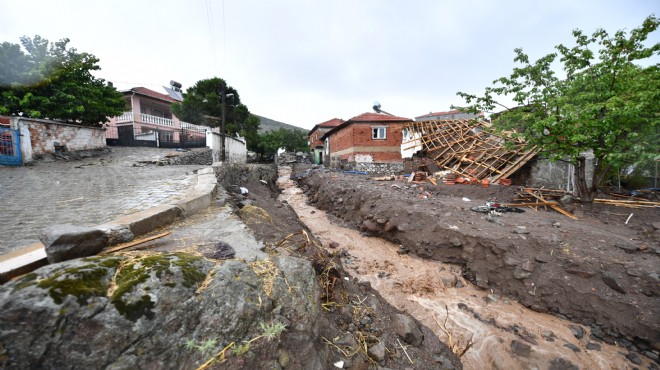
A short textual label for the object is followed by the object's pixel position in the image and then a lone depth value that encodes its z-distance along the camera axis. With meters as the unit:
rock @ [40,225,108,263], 1.82
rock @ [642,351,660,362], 3.39
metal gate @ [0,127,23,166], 8.36
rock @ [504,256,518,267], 4.88
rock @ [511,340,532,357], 3.56
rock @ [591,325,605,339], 3.79
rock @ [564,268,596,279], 4.28
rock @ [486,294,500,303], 4.70
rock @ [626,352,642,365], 3.37
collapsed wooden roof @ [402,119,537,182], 11.41
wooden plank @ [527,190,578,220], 6.71
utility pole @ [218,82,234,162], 12.72
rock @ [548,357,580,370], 3.33
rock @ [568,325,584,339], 3.83
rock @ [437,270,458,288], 5.21
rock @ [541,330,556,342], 3.79
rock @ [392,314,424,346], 2.71
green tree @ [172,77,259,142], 19.55
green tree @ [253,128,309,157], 36.91
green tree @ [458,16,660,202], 5.64
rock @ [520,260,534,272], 4.71
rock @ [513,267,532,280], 4.68
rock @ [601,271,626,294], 3.98
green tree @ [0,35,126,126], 9.78
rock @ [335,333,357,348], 2.14
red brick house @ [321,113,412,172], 17.36
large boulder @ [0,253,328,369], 1.25
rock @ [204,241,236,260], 2.43
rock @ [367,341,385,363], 2.23
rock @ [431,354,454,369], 2.59
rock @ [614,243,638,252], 4.54
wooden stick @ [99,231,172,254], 2.26
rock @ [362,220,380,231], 7.66
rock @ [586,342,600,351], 3.61
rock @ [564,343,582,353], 3.60
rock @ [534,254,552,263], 4.69
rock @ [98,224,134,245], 2.35
